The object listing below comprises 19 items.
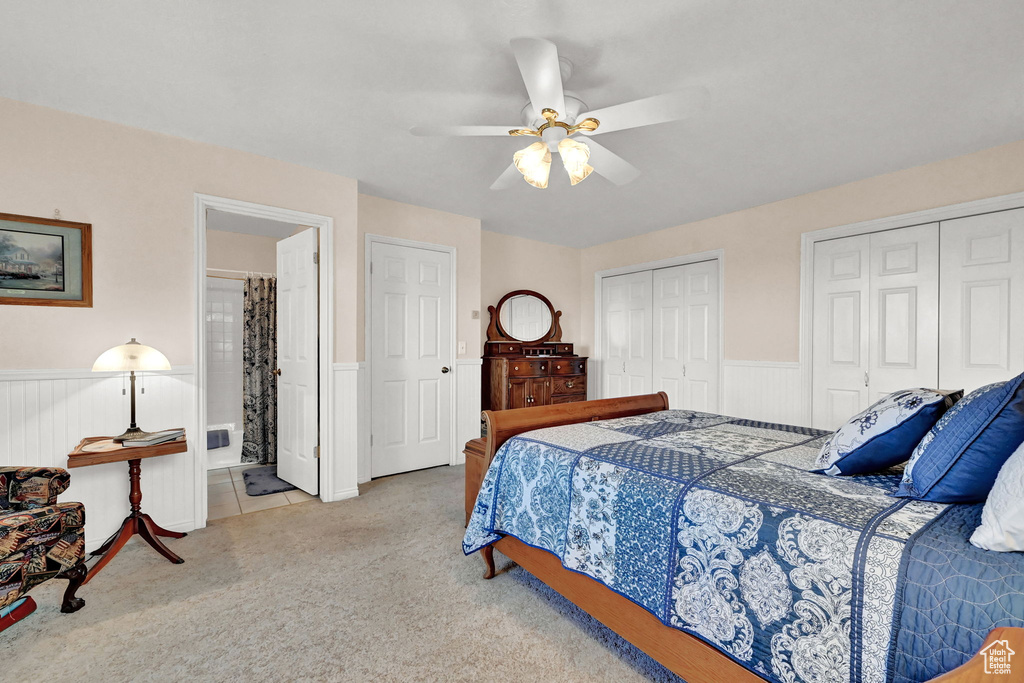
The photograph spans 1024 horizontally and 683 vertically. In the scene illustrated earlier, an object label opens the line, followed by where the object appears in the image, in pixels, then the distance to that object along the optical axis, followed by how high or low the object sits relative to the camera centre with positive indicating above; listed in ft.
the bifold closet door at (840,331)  11.31 +0.13
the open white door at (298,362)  11.00 -0.66
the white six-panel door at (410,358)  12.72 -0.64
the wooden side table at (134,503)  7.20 -2.93
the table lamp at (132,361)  7.61 -0.42
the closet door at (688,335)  14.60 +0.03
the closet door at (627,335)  16.57 +0.04
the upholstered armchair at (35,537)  5.12 -2.44
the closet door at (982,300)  9.23 +0.75
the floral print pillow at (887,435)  4.84 -1.10
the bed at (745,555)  3.20 -1.98
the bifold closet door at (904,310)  10.27 +0.60
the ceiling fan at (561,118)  5.44 +3.07
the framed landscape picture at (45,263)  7.52 +1.29
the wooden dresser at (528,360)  14.76 -0.80
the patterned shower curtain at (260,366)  14.37 -0.97
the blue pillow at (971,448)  3.74 -0.98
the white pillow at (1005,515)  3.07 -1.26
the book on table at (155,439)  7.60 -1.78
